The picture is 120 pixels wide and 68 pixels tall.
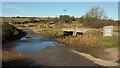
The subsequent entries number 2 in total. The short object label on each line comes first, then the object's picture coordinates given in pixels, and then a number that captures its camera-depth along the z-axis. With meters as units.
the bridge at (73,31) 20.53
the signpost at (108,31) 14.97
